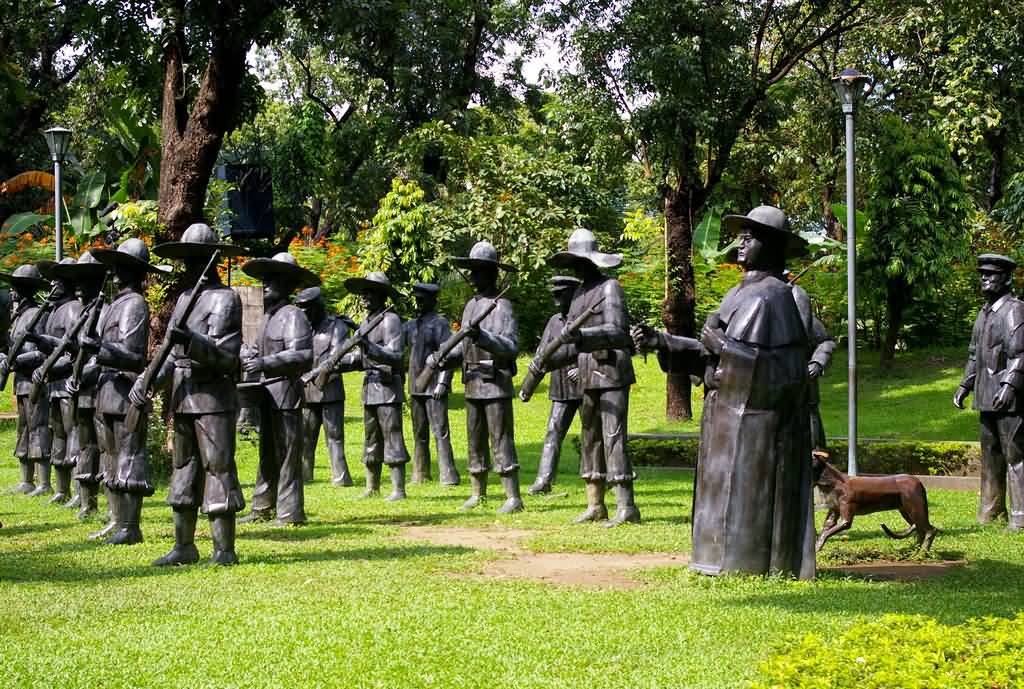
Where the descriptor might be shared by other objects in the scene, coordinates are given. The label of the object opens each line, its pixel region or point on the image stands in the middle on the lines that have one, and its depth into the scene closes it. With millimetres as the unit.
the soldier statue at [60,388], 14688
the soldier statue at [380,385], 15750
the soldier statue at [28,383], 15977
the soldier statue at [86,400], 13070
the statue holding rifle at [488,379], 13984
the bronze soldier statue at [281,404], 12867
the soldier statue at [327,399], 16781
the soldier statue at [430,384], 16797
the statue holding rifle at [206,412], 10102
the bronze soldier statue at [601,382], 12461
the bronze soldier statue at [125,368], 11250
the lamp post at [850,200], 17141
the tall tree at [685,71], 21172
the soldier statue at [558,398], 14352
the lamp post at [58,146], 22391
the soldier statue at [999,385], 12500
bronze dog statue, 10578
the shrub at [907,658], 5164
